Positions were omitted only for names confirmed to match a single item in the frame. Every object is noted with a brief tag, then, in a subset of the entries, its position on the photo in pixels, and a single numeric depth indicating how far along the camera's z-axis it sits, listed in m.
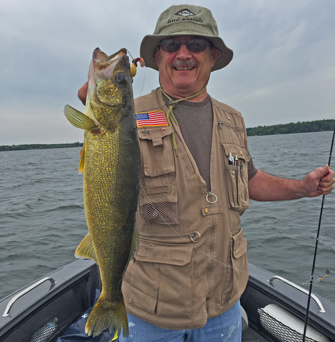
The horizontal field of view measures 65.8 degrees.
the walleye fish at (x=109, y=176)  0.52
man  0.60
